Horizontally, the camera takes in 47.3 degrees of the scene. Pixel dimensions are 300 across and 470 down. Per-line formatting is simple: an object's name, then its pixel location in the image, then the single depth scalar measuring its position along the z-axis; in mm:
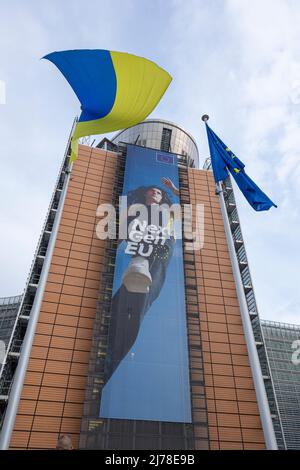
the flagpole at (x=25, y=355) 18703
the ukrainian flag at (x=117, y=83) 15758
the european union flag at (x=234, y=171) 18984
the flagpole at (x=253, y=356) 21016
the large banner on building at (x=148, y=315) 20531
